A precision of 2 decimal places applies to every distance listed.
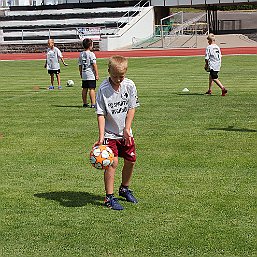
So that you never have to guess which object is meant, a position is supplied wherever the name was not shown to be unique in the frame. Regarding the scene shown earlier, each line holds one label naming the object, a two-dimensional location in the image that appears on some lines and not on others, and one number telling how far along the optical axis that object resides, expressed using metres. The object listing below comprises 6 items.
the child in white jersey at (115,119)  7.25
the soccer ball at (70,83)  22.92
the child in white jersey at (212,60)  18.58
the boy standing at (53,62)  21.89
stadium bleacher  50.78
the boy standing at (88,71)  16.42
